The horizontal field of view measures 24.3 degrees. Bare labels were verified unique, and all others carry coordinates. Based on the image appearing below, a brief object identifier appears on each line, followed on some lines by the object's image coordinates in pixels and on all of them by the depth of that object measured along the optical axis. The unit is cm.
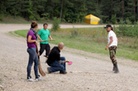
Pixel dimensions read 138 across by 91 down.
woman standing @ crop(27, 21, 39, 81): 942
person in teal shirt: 1444
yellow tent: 7056
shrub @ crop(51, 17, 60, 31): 3838
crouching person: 1130
